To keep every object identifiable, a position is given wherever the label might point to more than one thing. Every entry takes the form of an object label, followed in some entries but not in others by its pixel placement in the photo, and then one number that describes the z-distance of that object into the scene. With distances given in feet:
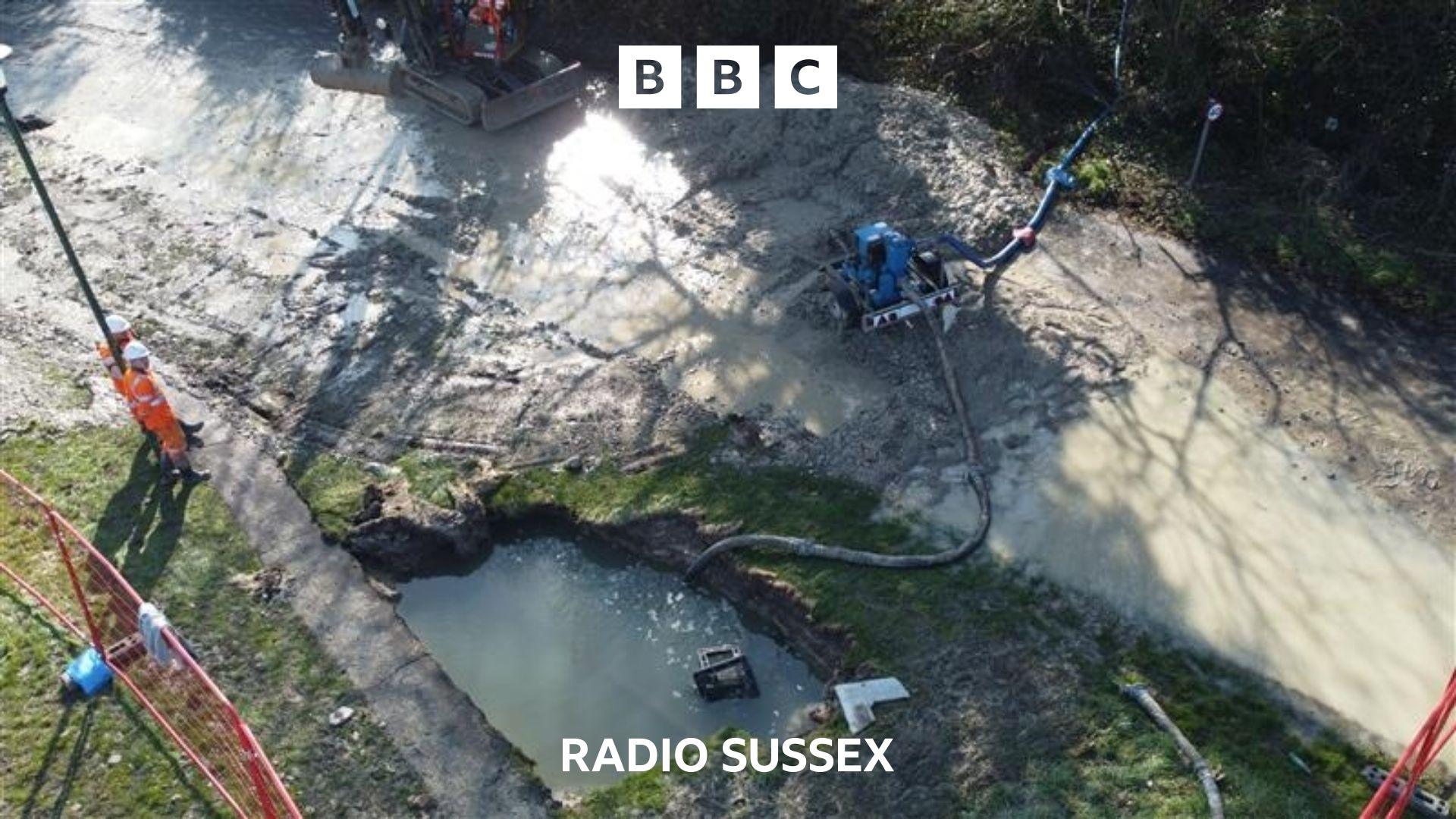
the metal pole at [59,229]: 34.19
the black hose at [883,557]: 36.27
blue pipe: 45.52
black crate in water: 34.50
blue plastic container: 33.06
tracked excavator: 55.52
